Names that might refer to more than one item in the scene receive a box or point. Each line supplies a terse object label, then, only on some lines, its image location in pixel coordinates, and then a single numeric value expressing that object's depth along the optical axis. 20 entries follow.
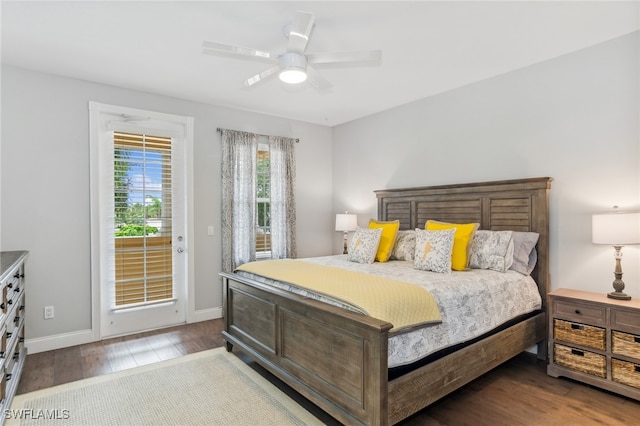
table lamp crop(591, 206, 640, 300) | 2.49
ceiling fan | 2.34
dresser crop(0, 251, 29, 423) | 2.16
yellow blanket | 2.03
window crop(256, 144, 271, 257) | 4.86
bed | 1.93
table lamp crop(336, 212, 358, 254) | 4.93
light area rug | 2.29
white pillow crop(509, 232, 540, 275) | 3.14
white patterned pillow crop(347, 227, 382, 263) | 3.64
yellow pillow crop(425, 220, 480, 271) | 3.11
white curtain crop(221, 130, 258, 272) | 4.48
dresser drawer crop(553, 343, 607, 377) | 2.58
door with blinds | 3.79
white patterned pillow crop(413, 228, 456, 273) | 3.01
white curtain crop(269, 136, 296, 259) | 4.95
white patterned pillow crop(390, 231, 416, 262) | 3.72
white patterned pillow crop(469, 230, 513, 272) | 3.08
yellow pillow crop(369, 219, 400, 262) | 3.72
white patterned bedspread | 2.08
